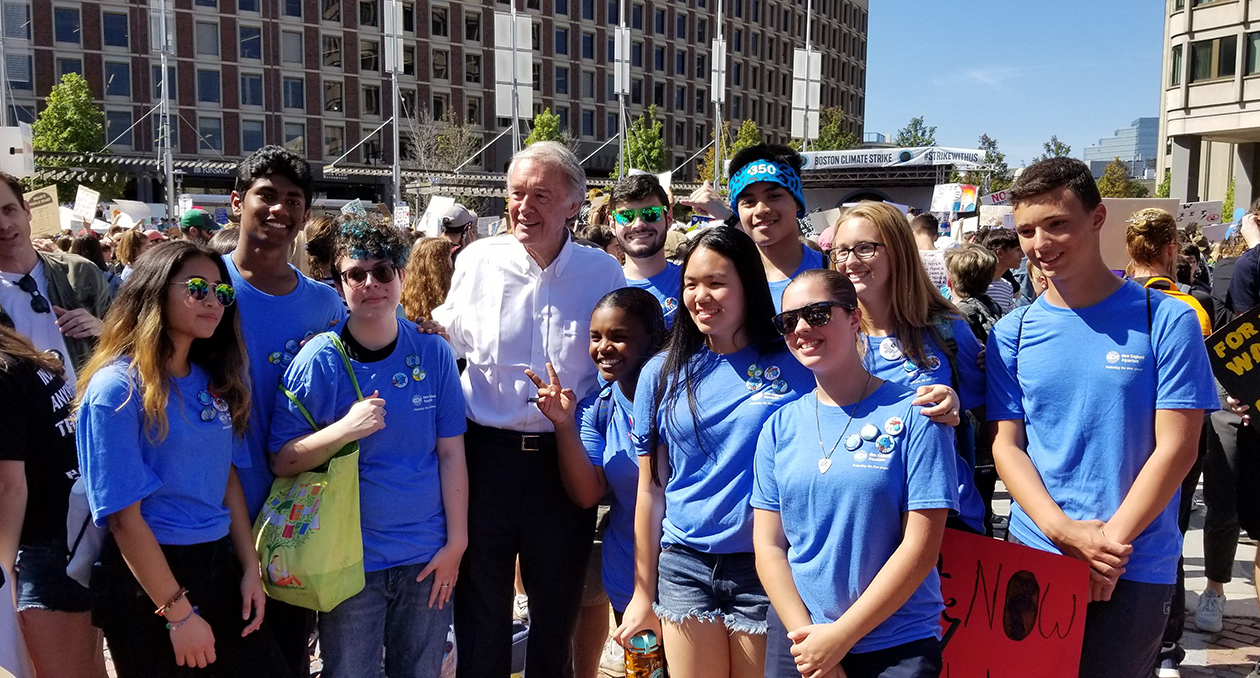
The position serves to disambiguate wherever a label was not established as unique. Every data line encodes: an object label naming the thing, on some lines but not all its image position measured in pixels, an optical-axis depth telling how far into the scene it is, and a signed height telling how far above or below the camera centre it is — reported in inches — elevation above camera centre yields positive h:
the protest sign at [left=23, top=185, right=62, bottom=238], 276.1 +10.4
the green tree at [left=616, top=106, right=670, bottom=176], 2183.3 +254.5
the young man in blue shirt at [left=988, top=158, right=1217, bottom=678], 112.9 -20.1
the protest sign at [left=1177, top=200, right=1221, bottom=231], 679.1 +33.4
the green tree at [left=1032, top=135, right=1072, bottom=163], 1902.1 +226.8
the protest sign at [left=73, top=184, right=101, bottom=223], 556.7 +25.9
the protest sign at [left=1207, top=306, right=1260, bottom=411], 160.7 -17.4
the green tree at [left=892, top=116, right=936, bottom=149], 2353.6 +306.6
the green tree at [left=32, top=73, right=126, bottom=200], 1886.1 +243.3
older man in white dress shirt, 144.9 -27.9
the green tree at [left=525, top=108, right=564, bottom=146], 2180.1 +296.3
